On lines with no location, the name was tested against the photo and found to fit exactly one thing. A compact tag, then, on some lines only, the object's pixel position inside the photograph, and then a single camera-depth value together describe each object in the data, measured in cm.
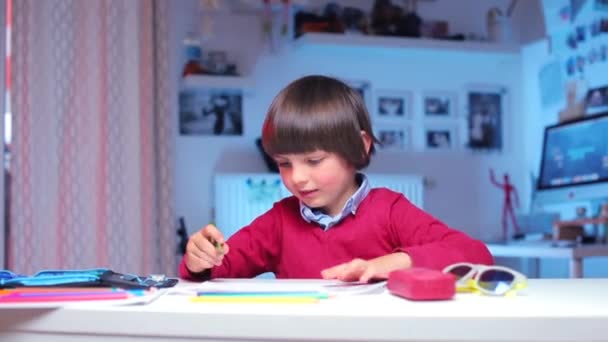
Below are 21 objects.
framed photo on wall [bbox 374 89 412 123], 367
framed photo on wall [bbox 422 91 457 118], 376
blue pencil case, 80
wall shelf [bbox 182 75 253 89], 323
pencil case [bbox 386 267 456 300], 71
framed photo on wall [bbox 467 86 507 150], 382
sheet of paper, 81
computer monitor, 313
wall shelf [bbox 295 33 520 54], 337
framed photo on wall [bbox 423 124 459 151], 376
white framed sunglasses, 76
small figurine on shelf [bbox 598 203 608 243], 304
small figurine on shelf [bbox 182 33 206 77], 328
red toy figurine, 385
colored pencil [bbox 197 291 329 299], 75
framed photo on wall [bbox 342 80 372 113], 365
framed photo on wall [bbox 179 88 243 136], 334
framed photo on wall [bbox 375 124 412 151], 368
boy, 120
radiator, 329
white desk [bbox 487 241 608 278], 267
